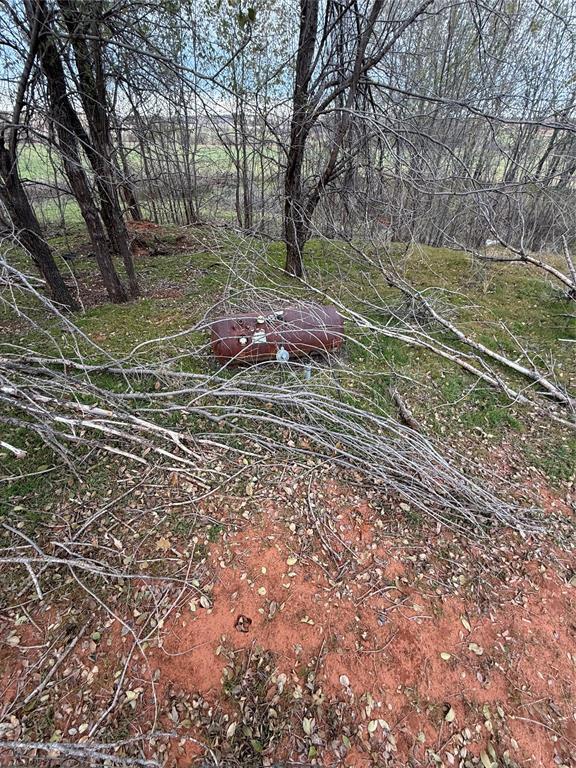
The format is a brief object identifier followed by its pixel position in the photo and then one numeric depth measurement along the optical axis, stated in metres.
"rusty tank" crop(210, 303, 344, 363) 3.36
